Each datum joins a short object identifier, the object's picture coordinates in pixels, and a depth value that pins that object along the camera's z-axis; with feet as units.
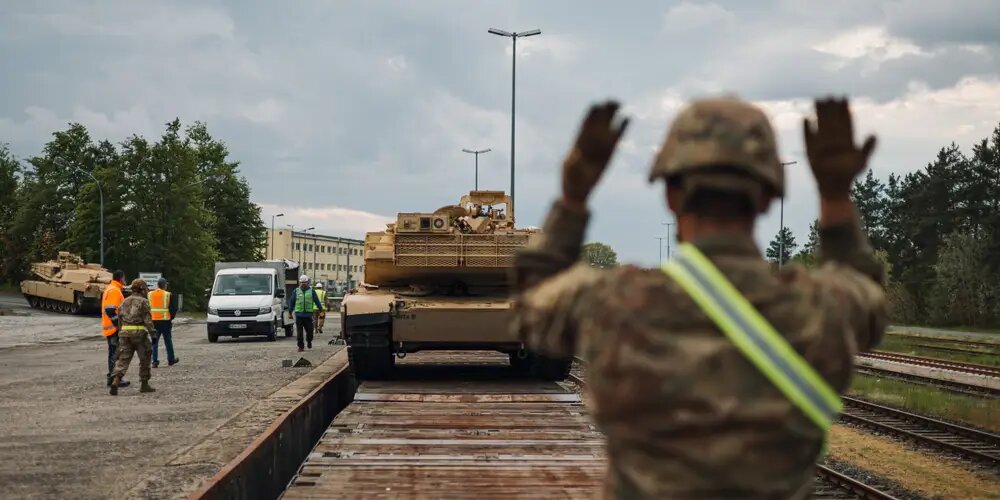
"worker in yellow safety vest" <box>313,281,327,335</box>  116.51
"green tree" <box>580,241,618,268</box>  461.57
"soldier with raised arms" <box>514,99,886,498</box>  7.52
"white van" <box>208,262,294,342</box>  103.65
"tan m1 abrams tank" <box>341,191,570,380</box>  49.93
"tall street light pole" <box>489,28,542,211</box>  128.77
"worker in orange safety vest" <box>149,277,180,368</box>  69.82
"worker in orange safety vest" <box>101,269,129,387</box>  55.88
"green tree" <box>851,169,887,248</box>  317.63
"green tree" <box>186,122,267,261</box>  277.23
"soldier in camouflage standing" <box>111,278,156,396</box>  53.47
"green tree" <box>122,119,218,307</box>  206.20
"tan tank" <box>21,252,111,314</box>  161.48
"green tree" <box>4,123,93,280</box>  263.70
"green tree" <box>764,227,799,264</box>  439.63
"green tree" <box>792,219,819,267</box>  309.67
